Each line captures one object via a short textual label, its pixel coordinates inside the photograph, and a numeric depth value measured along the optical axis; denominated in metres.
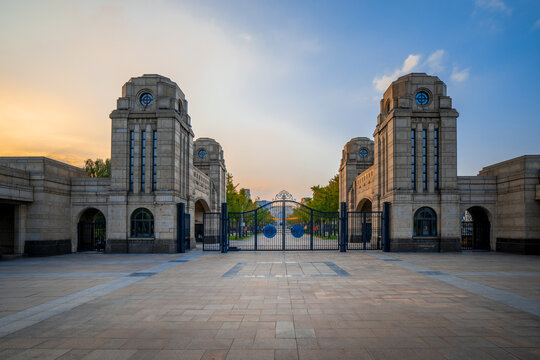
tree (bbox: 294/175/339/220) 47.81
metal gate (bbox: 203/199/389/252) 23.97
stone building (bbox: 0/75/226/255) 21.58
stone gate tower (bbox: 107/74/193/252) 22.75
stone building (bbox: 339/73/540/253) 23.20
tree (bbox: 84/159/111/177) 44.25
